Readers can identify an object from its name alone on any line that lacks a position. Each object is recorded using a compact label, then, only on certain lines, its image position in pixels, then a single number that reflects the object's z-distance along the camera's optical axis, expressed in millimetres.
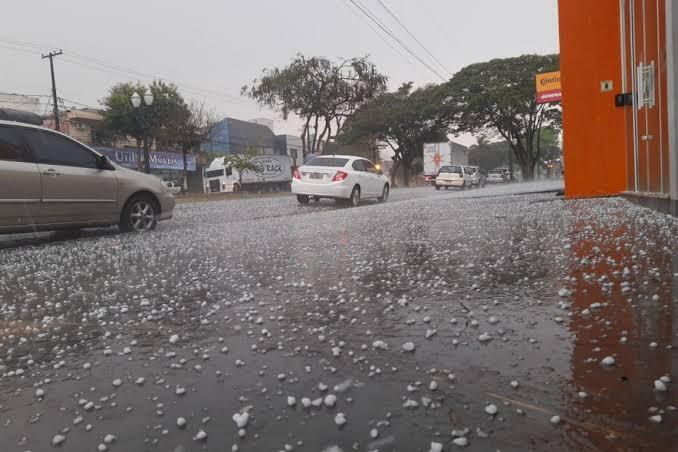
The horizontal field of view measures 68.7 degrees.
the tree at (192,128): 34062
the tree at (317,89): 32219
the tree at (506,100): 34719
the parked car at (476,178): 33688
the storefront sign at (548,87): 25156
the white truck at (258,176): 35250
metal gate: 5677
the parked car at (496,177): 49531
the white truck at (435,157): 38781
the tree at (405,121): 41406
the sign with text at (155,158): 35875
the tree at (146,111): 36688
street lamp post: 20953
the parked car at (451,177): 29031
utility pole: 28664
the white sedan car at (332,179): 13664
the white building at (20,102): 36844
